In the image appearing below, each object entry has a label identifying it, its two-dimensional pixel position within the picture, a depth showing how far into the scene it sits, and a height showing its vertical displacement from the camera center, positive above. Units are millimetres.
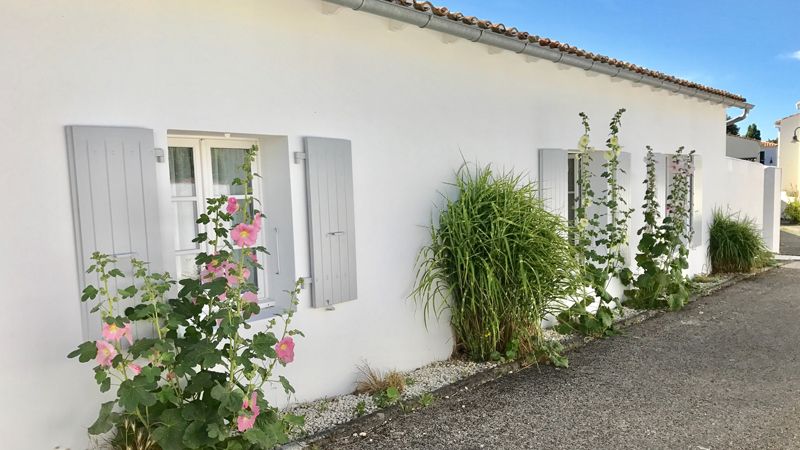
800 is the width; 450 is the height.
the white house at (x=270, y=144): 3256 +522
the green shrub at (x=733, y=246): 11031 -1256
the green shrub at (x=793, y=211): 22875 -1114
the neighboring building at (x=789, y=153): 24844 +1709
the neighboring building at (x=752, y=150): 29056 +2371
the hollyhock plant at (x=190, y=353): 3067 -935
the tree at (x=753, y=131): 56338 +6443
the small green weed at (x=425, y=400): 4738 -1903
